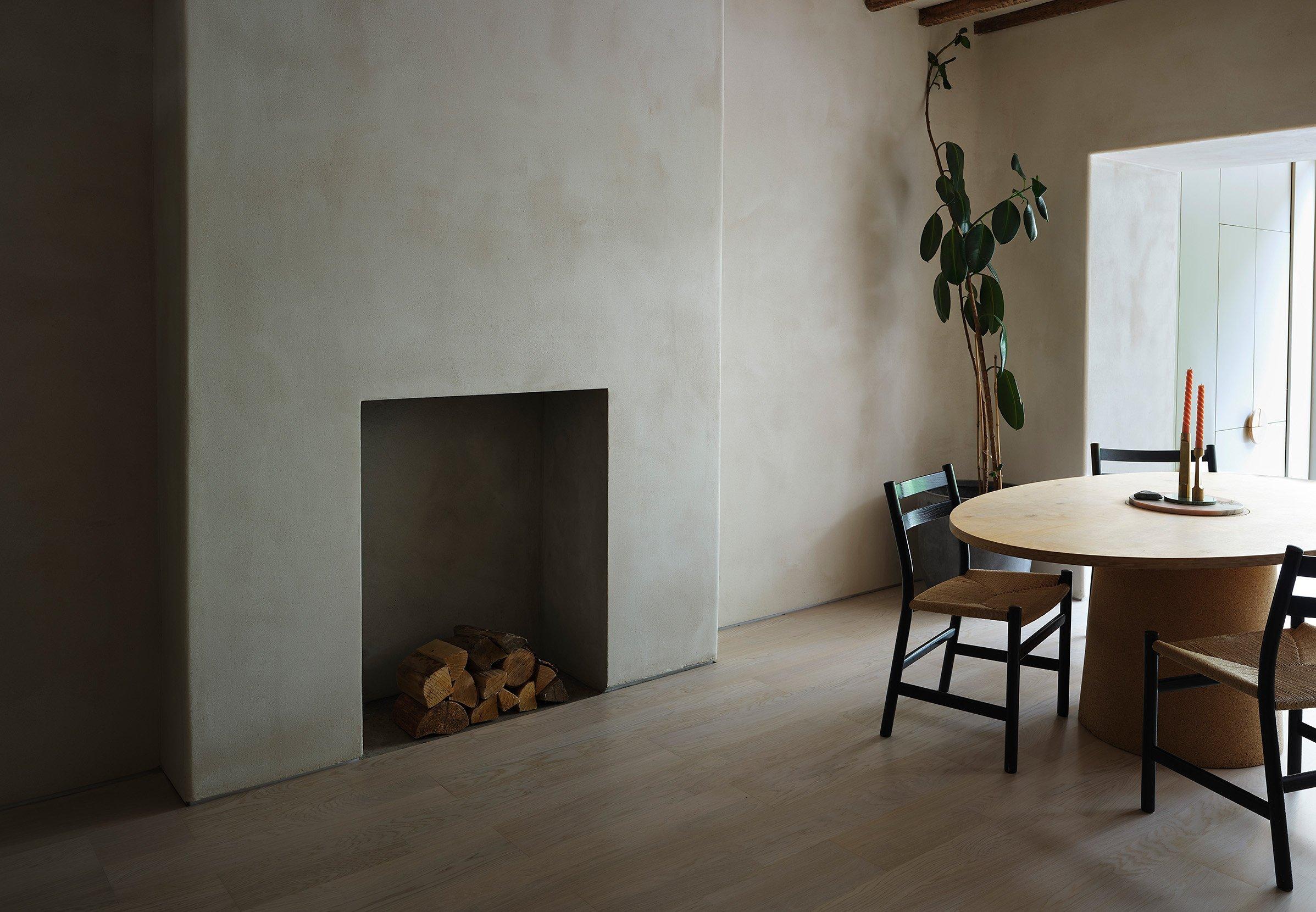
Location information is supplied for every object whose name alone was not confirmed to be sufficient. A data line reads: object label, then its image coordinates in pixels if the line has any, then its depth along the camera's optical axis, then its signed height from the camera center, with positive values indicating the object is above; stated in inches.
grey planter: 191.6 -33.3
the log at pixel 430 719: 129.9 -44.7
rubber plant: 187.6 +24.3
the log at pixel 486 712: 134.9 -45.2
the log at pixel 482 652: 138.3 -38.4
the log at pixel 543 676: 142.9 -42.5
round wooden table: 105.0 -23.2
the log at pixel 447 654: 134.0 -37.4
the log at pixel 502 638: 141.5 -36.9
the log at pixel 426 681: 130.2 -39.8
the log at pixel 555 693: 142.9 -45.1
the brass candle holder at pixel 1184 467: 129.3 -10.5
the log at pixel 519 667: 139.5 -40.3
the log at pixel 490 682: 135.4 -41.3
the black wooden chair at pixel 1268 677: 92.4 -28.8
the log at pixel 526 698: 139.8 -44.8
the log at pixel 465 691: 133.1 -41.7
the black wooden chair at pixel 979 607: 120.2 -27.8
